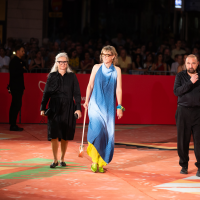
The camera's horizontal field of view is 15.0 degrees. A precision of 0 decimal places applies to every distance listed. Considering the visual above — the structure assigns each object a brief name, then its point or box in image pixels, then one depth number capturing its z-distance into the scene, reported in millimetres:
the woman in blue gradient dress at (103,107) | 11302
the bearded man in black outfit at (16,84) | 18987
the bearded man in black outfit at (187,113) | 11093
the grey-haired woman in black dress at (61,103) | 11636
